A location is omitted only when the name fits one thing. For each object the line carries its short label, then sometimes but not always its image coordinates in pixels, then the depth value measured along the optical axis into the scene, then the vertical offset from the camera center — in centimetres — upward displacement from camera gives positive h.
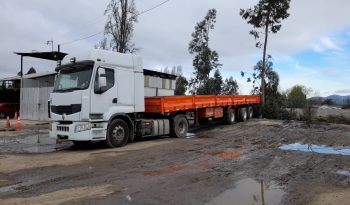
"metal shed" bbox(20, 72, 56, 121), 3108 +24
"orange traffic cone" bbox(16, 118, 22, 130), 2427 -110
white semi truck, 1444 +13
